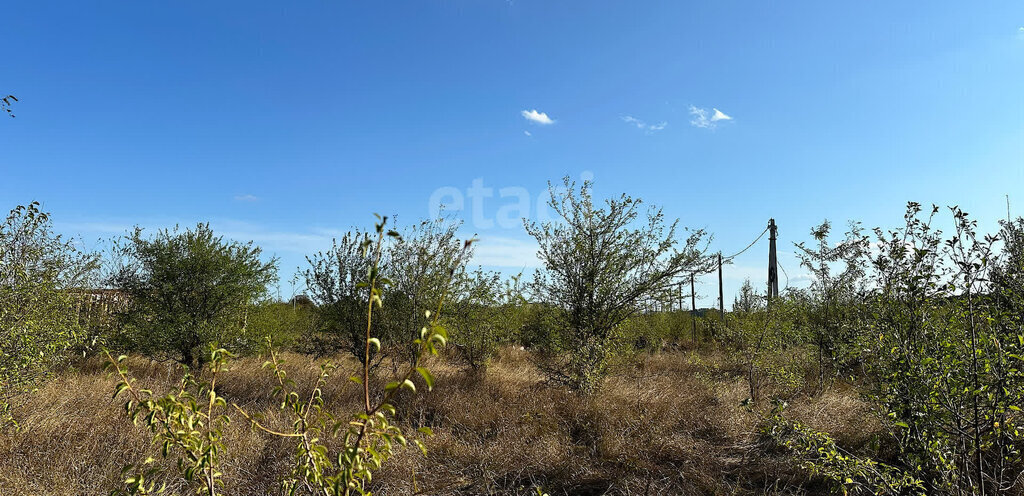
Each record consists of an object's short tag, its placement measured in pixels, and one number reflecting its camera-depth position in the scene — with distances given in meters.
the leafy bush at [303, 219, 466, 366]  9.73
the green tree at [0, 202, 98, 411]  5.70
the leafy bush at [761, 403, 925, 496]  3.35
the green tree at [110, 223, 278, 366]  9.83
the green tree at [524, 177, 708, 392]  8.90
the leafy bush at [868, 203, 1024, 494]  3.18
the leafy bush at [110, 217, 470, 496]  1.41
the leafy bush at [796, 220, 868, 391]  7.10
